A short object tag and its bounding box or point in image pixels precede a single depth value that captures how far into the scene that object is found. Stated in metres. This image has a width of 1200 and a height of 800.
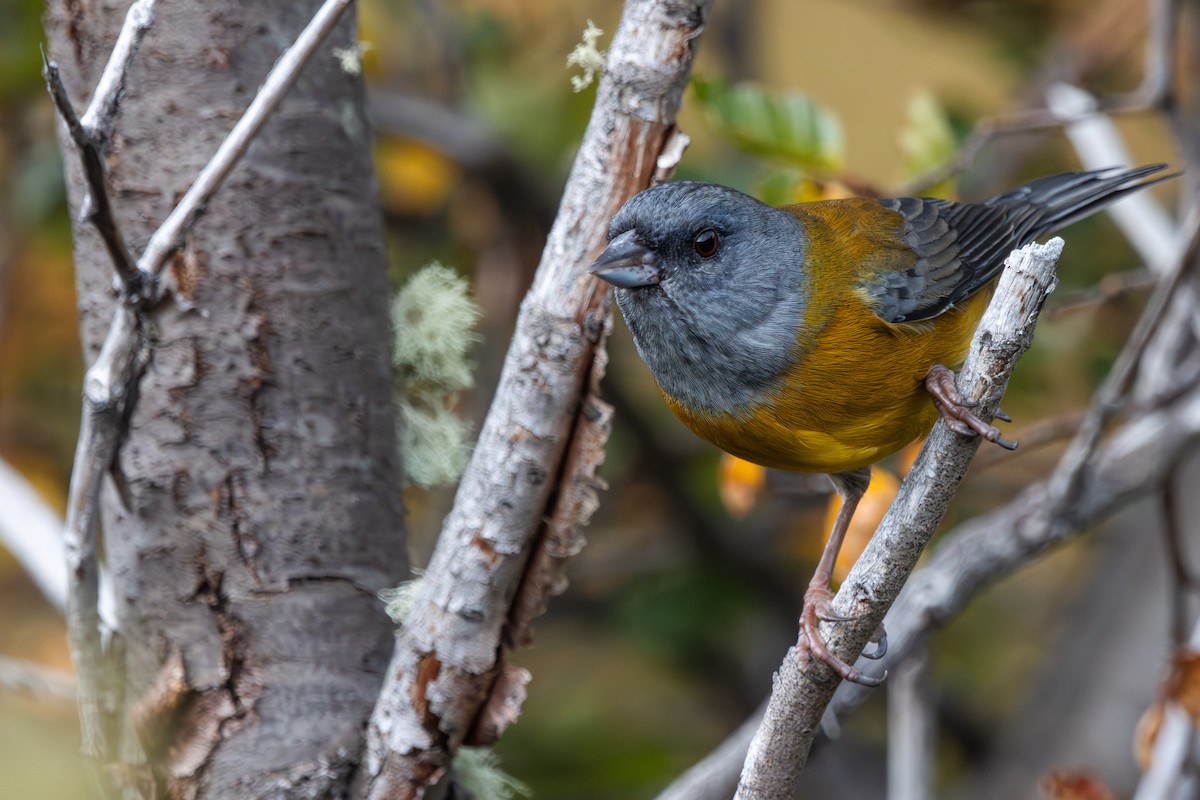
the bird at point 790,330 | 3.92
